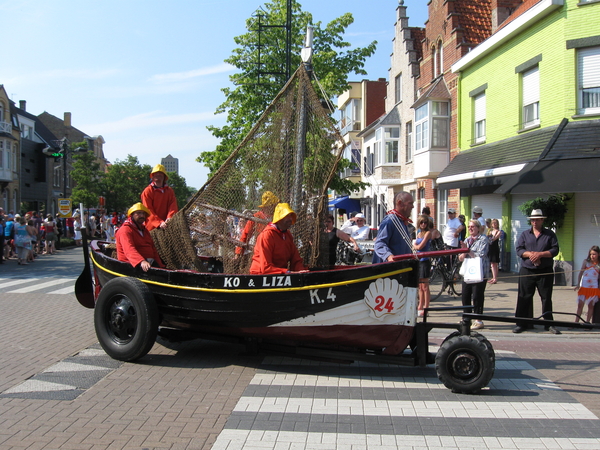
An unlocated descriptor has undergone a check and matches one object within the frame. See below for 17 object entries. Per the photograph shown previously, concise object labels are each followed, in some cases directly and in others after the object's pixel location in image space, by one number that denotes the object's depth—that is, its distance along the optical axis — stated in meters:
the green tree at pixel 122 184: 52.31
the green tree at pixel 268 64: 17.20
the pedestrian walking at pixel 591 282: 8.67
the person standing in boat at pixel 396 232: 6.50
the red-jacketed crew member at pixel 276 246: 6.29
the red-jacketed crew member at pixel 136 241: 6.79
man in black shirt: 8.59
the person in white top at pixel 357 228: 13.09
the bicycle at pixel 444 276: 12.30
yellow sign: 26.98
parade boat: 5.56
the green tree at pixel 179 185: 86.38
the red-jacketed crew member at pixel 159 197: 8.45
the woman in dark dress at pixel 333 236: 10.44
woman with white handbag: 8.73
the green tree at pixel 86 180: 43.34
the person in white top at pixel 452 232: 13.59
